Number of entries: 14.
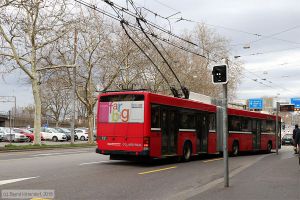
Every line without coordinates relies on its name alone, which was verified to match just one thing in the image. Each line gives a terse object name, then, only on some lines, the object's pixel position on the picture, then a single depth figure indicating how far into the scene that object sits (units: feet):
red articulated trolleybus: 50.83
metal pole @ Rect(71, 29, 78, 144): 112.06
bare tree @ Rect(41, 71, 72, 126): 271.28
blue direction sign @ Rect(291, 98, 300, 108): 182.70
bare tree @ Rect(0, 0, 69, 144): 91.84
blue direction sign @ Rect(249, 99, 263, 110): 198.39
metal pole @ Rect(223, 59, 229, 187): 34.50
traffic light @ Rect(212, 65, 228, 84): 34.73
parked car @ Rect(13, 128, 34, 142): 150.24
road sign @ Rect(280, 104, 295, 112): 99.96
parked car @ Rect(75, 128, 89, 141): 184.14
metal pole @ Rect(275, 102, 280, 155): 88.01
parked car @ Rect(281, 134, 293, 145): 172.96
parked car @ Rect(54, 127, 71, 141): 167.36
